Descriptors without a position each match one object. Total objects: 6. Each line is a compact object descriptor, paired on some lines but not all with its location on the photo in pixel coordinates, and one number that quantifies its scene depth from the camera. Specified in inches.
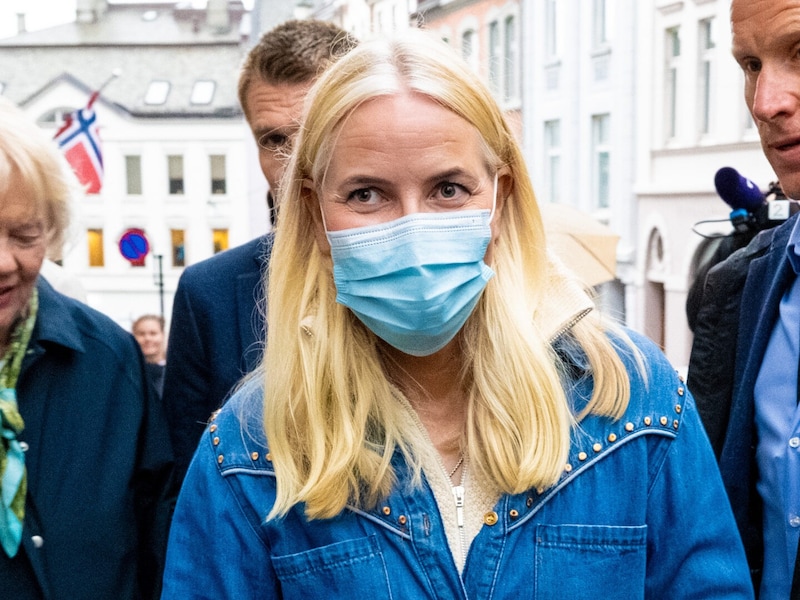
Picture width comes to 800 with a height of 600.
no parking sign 642.2
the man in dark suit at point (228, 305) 107.0
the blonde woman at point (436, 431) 67.4
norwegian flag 719.7
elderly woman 91.4
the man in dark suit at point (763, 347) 79.6
